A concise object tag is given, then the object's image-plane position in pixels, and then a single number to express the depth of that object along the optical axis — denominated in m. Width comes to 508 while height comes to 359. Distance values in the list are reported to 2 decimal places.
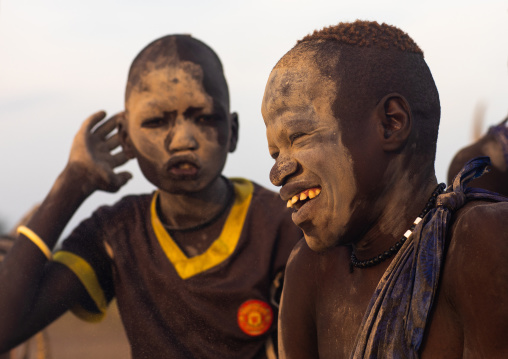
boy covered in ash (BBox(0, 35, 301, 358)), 3.98
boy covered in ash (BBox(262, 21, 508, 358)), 2.22
